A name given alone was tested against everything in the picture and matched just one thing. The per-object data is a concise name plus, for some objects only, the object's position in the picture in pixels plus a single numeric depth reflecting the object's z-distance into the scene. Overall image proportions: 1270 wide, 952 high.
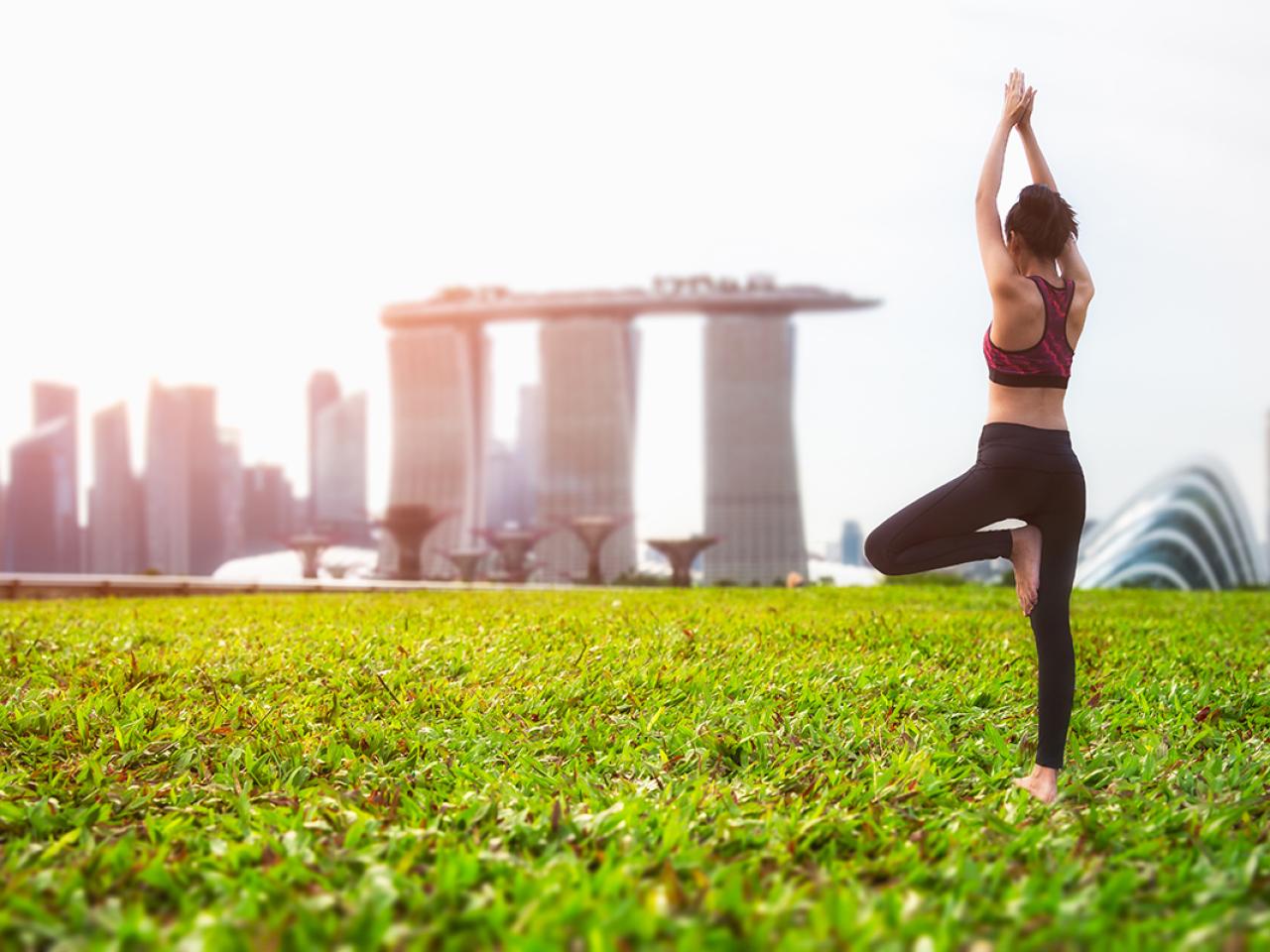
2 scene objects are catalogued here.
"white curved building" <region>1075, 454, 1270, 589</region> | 44.19
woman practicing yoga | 3.34
